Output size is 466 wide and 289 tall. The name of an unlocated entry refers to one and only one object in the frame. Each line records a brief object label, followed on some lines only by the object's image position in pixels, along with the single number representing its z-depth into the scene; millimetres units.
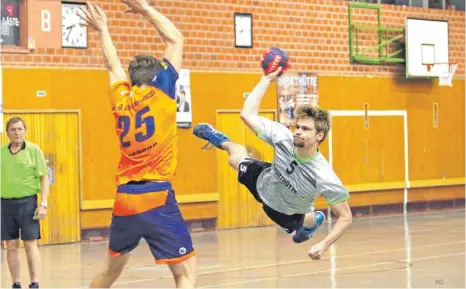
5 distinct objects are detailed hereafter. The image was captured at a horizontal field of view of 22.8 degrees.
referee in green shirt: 15062
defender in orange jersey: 9742
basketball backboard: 32281
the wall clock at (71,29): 24391
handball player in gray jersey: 10727
